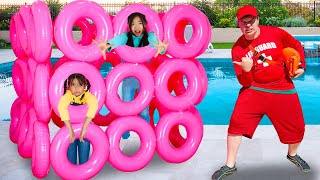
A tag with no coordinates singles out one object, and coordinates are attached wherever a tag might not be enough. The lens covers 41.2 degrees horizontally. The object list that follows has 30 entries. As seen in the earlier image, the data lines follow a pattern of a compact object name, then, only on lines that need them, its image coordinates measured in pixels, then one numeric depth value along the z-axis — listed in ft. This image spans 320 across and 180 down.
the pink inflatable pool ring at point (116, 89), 13.17
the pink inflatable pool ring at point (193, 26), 13.81
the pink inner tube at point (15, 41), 15.74
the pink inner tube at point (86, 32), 15.69
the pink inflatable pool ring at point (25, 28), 13.94
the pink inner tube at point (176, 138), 15.98
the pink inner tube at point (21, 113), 15.35
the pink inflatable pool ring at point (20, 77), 15.04
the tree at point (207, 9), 66.09
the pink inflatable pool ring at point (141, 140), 13.47
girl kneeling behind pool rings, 12.27
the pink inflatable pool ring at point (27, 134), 14.22
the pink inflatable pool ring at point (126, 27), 13.24
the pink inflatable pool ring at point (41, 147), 12.63
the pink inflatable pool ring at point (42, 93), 12.40
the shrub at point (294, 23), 61.85
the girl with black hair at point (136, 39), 13.02
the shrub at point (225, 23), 62.05
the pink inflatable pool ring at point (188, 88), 13.76
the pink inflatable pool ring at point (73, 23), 12.63
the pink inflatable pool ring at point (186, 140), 14.10
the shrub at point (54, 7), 66.45
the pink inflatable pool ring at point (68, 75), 12.40
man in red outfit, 12.82
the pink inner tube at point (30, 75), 13.73
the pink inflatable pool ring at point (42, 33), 12.33
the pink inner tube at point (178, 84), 15.94
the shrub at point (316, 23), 63.40
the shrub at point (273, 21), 63.19
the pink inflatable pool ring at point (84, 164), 12.68
